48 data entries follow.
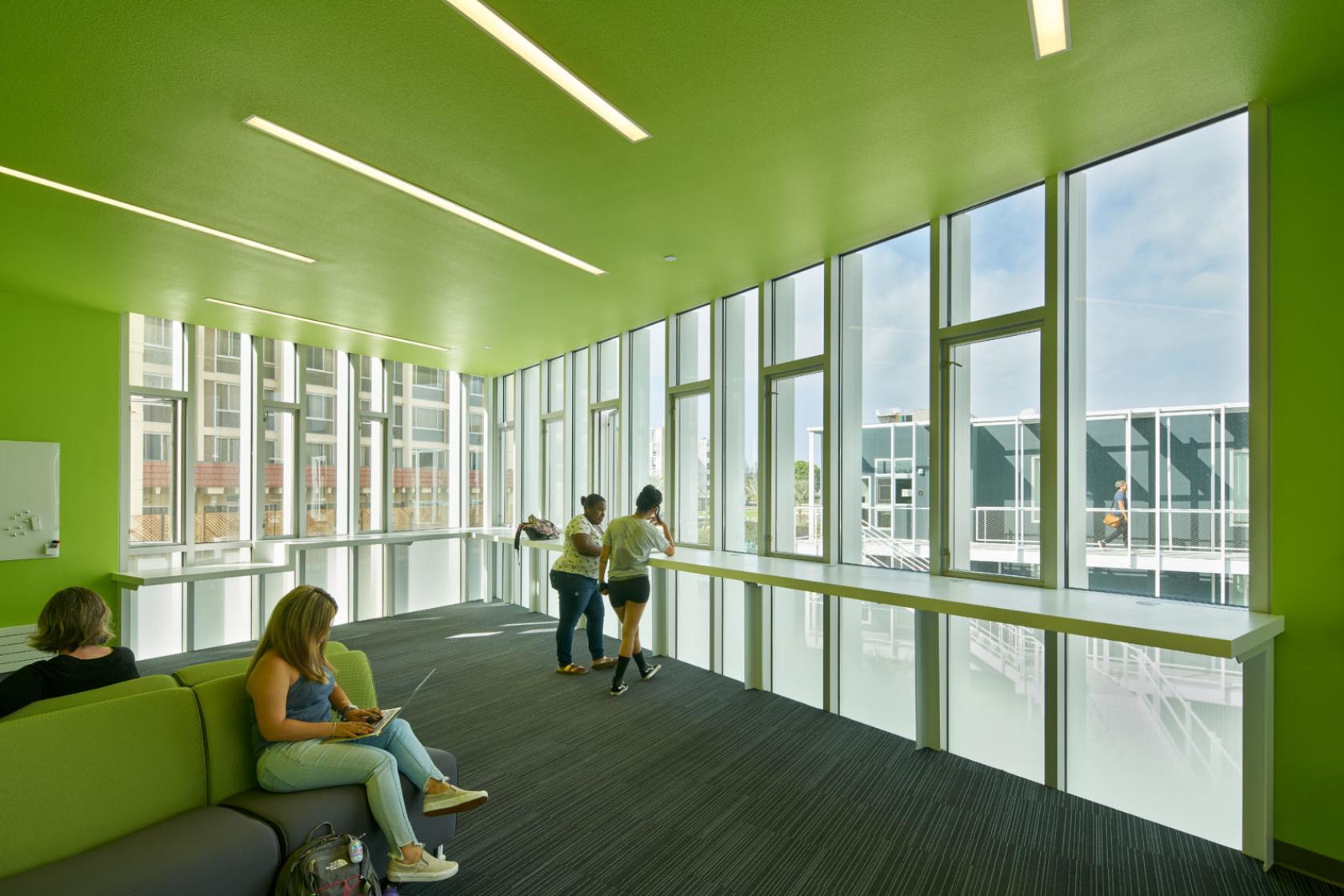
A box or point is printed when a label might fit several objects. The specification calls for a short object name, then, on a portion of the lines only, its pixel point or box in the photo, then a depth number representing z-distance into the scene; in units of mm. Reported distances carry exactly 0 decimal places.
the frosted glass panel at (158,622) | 6242
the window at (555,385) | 8180
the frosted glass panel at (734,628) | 5441
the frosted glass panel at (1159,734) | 2914
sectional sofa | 1845
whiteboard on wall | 5375
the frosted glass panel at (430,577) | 8438
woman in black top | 2705
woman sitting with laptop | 2311
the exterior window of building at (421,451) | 8500
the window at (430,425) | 8734
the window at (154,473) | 6309
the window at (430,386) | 8773
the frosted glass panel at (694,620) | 5770
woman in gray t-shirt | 4945
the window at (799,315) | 4902
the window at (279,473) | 7238
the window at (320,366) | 7637
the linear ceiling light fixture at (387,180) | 2934
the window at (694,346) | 5969
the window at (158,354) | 6316
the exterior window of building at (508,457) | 9195
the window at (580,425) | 7633
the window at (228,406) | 6891
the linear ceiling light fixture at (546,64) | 2189
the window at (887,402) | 4211
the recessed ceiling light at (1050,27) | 2148
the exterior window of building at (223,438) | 6754
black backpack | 1992
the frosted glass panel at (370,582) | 7961
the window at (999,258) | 3641
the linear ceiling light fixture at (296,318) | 5678
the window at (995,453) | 3672
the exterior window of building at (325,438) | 7621
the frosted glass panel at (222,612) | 6570
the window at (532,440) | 8609
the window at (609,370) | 7180
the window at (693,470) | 5938
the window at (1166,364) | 2971
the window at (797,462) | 4895
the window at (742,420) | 5434
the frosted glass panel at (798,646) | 4676
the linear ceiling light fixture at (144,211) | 3330
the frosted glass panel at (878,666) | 4133
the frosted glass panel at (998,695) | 3482
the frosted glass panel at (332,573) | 7492
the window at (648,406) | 6480
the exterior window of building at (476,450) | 9375
